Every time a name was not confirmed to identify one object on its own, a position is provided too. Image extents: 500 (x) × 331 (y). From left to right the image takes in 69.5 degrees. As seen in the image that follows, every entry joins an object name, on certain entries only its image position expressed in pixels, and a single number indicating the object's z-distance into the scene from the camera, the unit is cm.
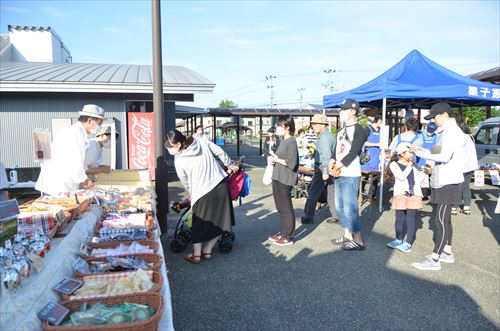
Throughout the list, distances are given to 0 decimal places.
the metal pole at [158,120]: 532
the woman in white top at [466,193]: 682
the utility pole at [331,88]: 5500
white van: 973
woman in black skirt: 395
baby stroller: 465
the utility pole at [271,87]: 6406
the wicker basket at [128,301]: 162
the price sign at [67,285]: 196
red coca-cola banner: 928
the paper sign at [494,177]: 720
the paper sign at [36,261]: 198
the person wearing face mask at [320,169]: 577
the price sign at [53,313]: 170
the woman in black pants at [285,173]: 474
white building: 1941
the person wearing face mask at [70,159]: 347
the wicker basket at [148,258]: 243
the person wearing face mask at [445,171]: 382
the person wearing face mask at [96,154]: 425
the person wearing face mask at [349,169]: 444
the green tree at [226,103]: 8138
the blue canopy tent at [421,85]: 653
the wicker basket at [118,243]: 269
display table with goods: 169
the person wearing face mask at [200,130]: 1339
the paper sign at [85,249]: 256
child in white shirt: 460
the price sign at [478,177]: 693
